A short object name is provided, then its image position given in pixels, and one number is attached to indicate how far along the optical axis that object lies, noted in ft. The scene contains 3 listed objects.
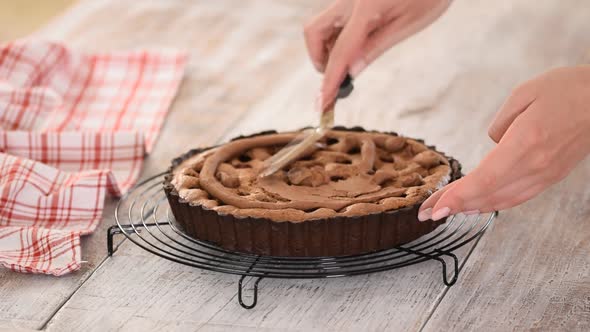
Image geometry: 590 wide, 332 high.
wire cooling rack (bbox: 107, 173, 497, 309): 4.05
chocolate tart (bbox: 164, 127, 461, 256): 4.03
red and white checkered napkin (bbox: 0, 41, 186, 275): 4.37
